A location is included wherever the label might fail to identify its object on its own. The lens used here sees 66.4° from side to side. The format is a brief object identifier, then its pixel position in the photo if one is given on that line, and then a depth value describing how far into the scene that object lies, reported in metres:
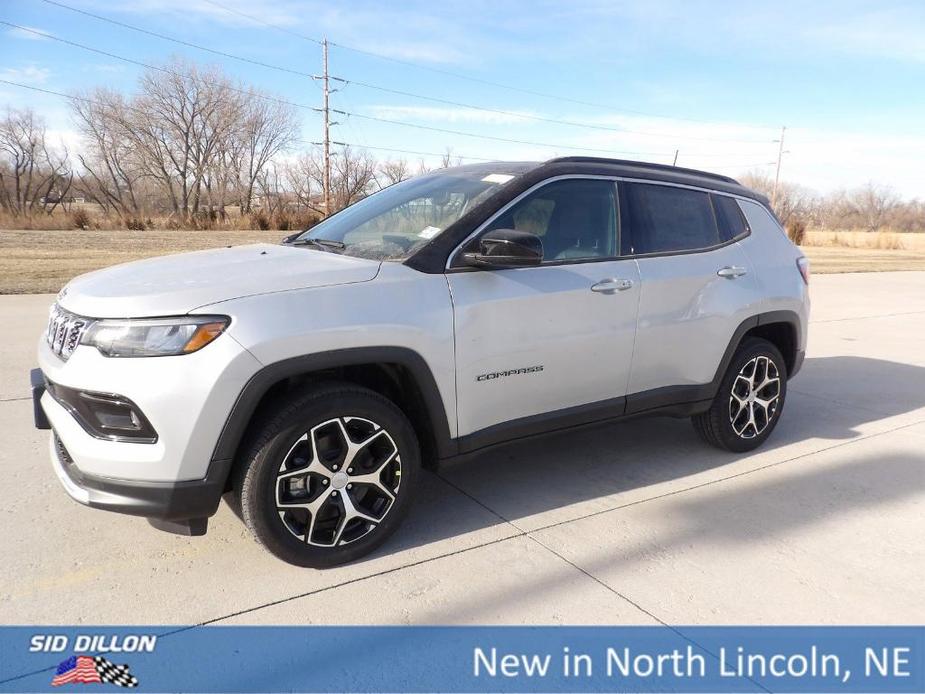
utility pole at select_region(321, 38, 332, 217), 44.22
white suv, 2.71
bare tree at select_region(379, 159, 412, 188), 53.56
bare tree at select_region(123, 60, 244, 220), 53.12
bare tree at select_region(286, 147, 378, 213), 47.44
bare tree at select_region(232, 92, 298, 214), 55.69
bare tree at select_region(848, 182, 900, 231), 85.38
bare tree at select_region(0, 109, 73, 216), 48.72
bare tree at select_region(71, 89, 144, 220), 52.53
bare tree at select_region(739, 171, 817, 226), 74.75
